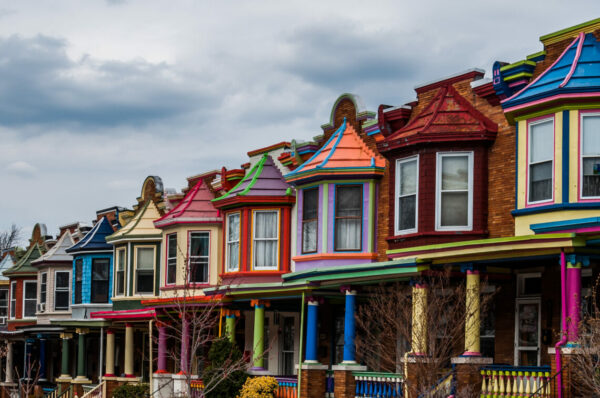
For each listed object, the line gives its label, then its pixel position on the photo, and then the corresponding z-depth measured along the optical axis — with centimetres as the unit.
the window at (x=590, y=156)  2009
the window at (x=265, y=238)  2975
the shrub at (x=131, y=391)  3156
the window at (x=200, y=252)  3303
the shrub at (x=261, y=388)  2551
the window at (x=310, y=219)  2736
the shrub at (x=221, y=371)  2620
